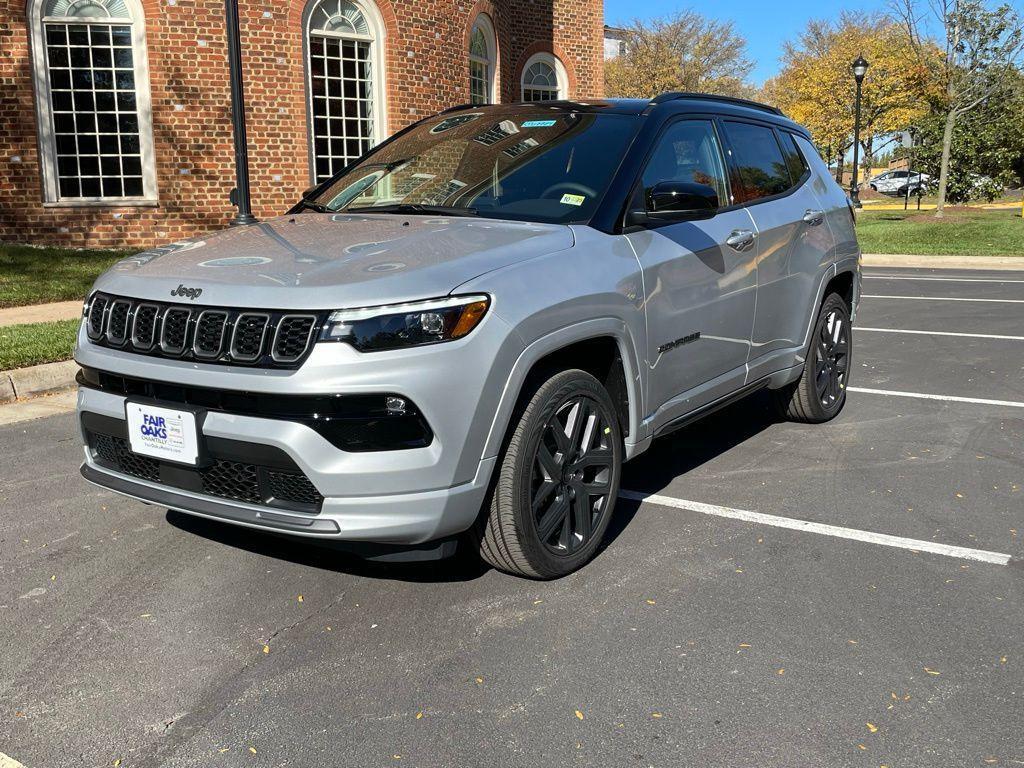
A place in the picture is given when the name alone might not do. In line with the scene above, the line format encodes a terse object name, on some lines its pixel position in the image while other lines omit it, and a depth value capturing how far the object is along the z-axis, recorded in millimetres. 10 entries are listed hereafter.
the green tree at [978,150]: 35219
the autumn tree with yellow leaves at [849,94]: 42312
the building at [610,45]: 93144
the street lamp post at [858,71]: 25605
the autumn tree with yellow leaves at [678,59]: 51219
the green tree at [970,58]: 26281
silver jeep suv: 3162
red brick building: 15305
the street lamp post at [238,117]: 10195
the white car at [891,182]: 59881
